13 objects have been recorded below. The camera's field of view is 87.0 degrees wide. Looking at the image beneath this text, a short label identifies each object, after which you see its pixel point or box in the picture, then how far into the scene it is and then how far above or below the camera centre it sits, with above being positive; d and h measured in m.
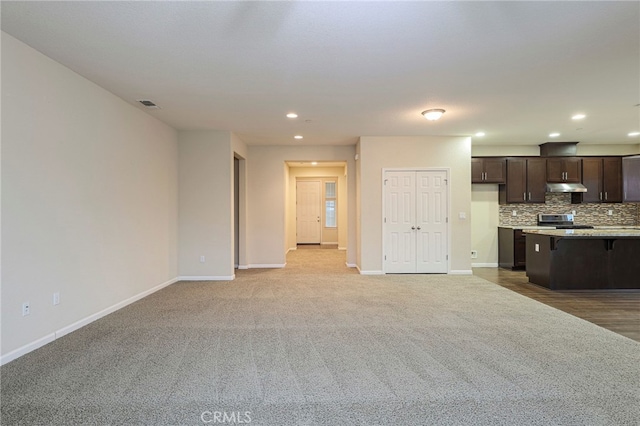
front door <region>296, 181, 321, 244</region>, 12.26 +0.10
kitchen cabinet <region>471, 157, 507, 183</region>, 7.26 +0.93
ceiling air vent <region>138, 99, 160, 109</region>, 4.39 +1.51
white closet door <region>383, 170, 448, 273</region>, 6.50 -0.16
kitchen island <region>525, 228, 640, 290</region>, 5.38 -0.79
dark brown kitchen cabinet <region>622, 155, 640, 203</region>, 7.10 +0.72
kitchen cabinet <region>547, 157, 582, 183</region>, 7.27 +0.92
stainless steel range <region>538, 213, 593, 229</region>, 7.38 -0.16
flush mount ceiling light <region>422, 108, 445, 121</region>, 4.76 +1.43
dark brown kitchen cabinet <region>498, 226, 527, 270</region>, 6.98 -0.75
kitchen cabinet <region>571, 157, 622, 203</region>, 7.28 +0.77
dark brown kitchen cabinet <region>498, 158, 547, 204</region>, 7.25 +0.71
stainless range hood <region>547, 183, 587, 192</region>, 7.10 +0.54
